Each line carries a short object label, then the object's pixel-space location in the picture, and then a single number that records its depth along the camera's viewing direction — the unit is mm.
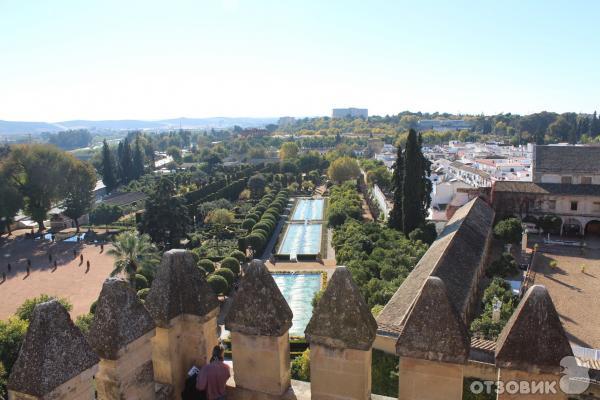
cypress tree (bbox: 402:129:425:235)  35594
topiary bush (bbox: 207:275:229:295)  26250
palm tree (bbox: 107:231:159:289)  25953
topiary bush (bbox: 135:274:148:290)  25797
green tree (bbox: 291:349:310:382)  15830
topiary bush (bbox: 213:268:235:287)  28047
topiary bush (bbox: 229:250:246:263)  32594
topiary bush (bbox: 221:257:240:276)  29814
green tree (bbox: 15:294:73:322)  19531
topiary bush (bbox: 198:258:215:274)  29984
